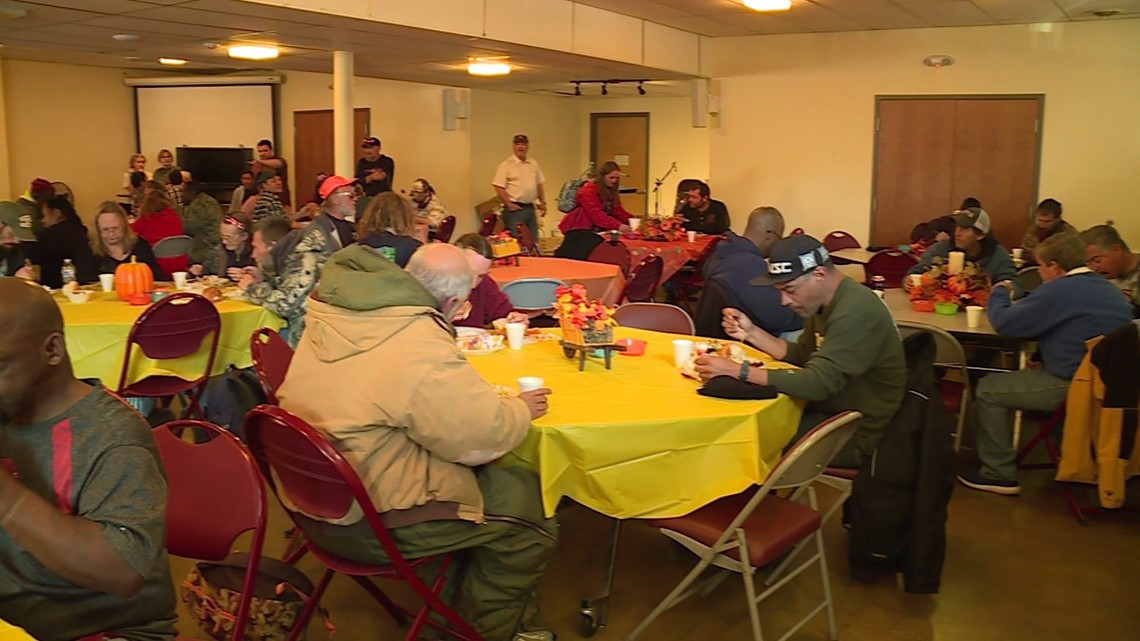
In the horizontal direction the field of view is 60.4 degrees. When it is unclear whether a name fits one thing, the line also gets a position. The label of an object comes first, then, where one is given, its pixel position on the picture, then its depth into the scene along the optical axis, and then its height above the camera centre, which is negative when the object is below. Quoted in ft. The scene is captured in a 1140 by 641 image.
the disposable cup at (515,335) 12.71 -2.02
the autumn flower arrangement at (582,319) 11.68 -1.67
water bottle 17.04 -1.79
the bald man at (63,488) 5.43 -1.80
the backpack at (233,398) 11.81 -3.28
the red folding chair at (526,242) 28.88 -1.94
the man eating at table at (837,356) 10.78 -1.94
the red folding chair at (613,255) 24.02 -1.87
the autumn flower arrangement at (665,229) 29.50 -1.48
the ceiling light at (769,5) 24.23 +4.37
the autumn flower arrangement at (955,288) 17.80 -1.89
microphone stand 53.78 -0.84
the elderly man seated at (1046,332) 14.73 -2.22
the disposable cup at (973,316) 16.46 -2.19
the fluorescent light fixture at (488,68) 33.60 +3.87
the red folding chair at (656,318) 14.73 -2.08
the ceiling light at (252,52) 29.10 +3.63
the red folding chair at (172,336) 14.30 -2.42
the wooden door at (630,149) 55.31 +1.72
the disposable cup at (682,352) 11.71 -2.05
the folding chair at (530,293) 17.81 -2.08
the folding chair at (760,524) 9.18 -3.43
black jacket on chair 11.15 -3.48
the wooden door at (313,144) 43.96 +1.39
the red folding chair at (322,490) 8.09 -2.75
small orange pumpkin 16.29 -1.77
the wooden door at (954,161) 30.73 +0.74
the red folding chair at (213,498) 7.54 -2.49
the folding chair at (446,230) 32.60 -1.81
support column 27.25 +1.46
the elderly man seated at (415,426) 8.50 -2.19
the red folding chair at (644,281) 22.04 -2.29
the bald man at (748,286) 15.85 -1.69
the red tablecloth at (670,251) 27.45 -2.01
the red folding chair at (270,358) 11.13 -2.17
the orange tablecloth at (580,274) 20.40 -2.01
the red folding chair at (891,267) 22.88 -1.94
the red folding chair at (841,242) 29.73 -1.80
